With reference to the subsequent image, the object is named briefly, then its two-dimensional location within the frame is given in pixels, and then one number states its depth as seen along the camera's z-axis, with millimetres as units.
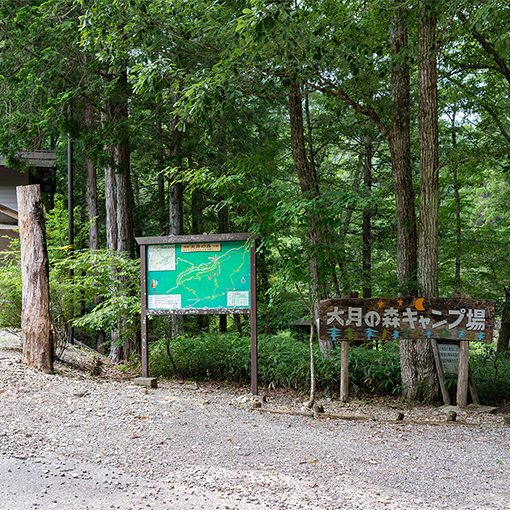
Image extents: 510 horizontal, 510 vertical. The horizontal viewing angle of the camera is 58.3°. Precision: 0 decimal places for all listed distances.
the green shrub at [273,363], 7746
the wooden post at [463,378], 6418
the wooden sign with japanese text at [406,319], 6441
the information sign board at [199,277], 6762
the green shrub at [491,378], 7570
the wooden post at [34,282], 6809
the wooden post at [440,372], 7000
